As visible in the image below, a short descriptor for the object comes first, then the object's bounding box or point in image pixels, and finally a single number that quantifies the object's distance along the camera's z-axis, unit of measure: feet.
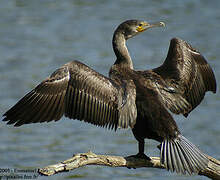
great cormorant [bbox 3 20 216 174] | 50.80
